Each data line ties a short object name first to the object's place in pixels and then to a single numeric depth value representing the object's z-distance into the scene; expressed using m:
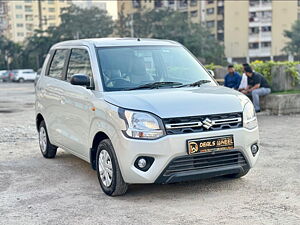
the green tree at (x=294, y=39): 47.07
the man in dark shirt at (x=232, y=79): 10.08
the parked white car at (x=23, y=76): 39.86
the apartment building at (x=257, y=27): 54.60
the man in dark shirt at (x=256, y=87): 9.87
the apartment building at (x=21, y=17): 96.28
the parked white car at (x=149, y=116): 4.17
